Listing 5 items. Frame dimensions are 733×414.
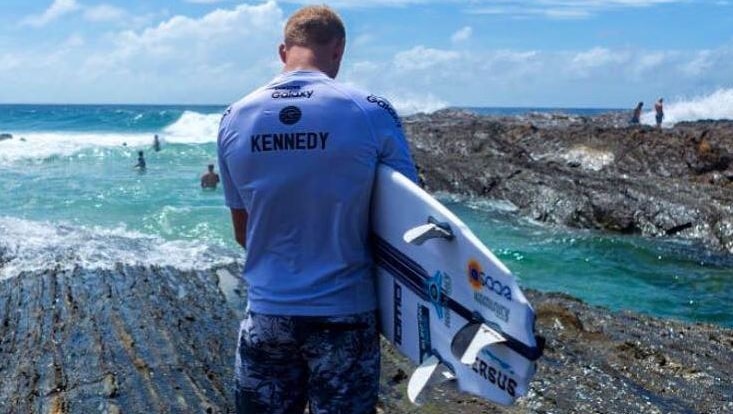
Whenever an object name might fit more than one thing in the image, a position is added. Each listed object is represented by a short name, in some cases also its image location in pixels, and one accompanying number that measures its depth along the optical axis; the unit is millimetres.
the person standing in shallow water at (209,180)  27966
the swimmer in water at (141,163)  35844
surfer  2846
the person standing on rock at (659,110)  38938
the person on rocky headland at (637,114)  39812
